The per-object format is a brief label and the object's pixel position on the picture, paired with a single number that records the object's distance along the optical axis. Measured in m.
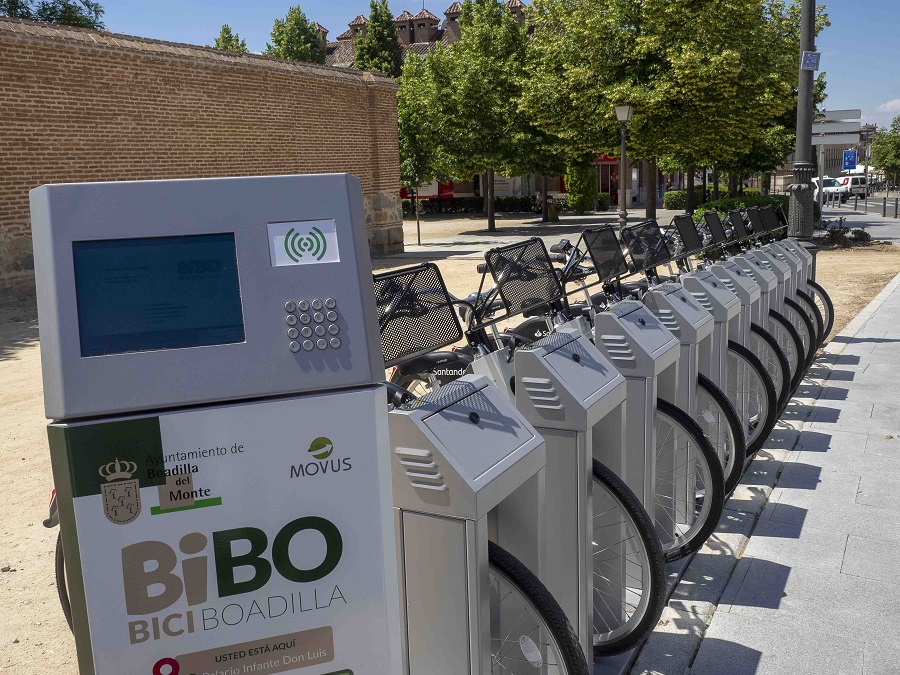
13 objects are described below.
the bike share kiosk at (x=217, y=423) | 1.58
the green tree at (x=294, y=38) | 50.41
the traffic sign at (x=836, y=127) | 11.38
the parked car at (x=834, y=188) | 45.08
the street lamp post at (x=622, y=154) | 16.91
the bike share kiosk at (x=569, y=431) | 2.60
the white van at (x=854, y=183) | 51.52
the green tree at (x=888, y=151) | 64.50
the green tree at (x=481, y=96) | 26.58
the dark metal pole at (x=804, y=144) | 8.34
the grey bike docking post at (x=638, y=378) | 3.22
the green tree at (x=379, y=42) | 46.91
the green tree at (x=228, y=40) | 46.22
